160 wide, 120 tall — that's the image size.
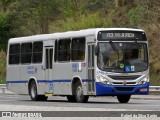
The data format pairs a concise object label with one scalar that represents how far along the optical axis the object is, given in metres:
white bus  30.38
